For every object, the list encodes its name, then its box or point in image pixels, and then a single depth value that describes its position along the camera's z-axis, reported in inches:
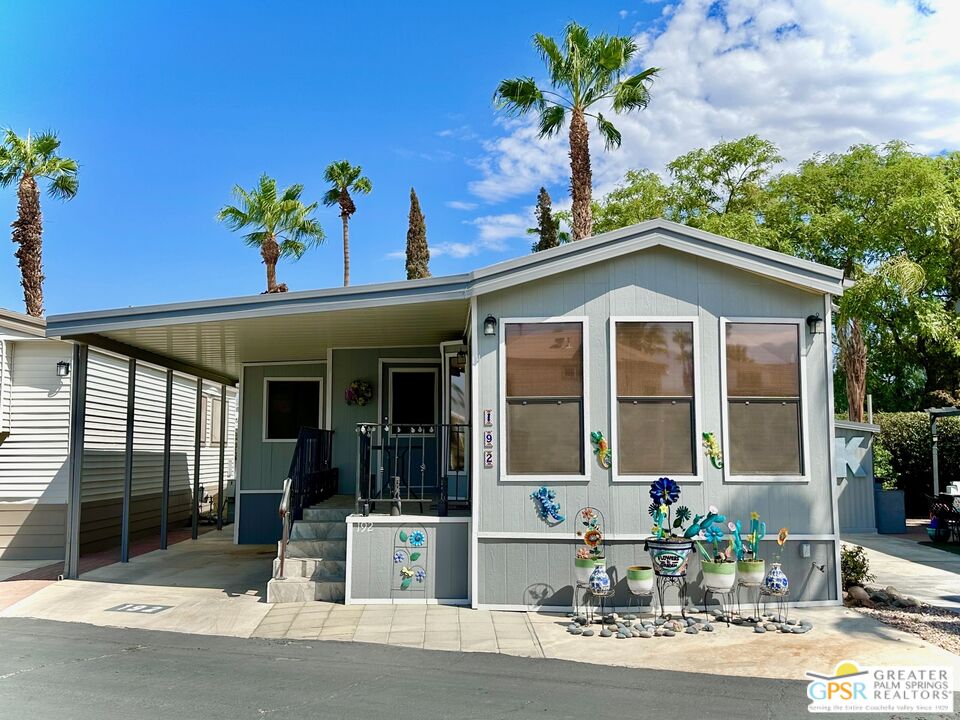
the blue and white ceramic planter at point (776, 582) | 257.0
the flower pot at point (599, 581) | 251.3
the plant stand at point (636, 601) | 270.7
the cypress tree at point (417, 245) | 1114.1
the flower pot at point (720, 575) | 255.9
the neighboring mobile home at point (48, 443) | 402.3
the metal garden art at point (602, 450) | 273.9
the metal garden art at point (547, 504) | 272.5
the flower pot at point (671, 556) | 254.4
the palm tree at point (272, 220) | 917.2
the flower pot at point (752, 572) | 258.1
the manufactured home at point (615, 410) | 274.1
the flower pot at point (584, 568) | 256.8
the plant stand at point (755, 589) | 260.5
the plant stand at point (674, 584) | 261.1
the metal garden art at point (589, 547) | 256.8
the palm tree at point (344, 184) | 989.8
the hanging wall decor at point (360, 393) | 414.0
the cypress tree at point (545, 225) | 1085.8
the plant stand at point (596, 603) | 256.4
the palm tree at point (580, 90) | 677.9
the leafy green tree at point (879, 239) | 687.1
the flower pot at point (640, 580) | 254.5
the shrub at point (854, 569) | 294.5
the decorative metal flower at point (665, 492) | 265.9
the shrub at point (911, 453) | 620.4
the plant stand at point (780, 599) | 259.8
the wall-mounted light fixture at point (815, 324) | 280.5
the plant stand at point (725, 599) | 269.1
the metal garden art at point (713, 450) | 274.7
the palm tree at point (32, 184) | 762.8
